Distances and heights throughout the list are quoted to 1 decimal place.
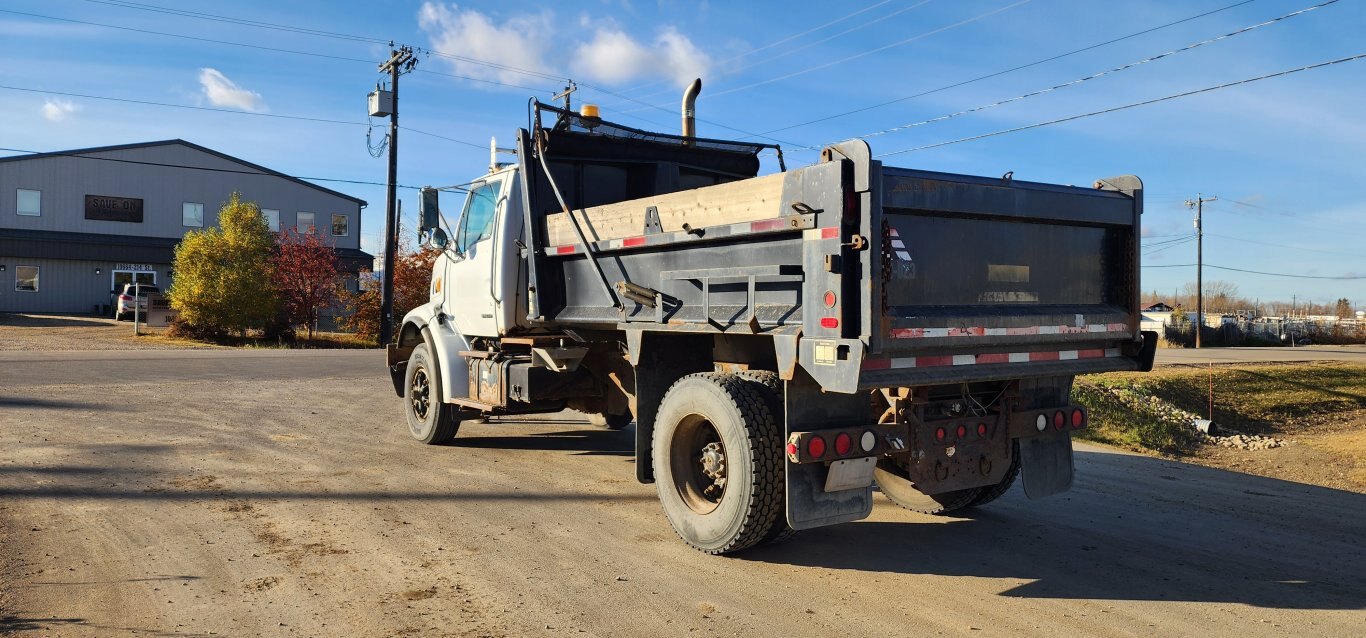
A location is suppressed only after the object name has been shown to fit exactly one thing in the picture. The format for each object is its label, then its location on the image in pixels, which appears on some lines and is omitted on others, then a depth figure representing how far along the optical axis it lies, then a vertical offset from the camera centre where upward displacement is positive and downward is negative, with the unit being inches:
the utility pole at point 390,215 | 1093.8 +143.0
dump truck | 183.9 +0.9
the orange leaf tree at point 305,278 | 1194.0 +54.0
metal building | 1595.7 +190.1
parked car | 1433.3 +18.5
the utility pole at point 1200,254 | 1826.5 +177.7
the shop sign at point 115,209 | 1670.8 +199.6
